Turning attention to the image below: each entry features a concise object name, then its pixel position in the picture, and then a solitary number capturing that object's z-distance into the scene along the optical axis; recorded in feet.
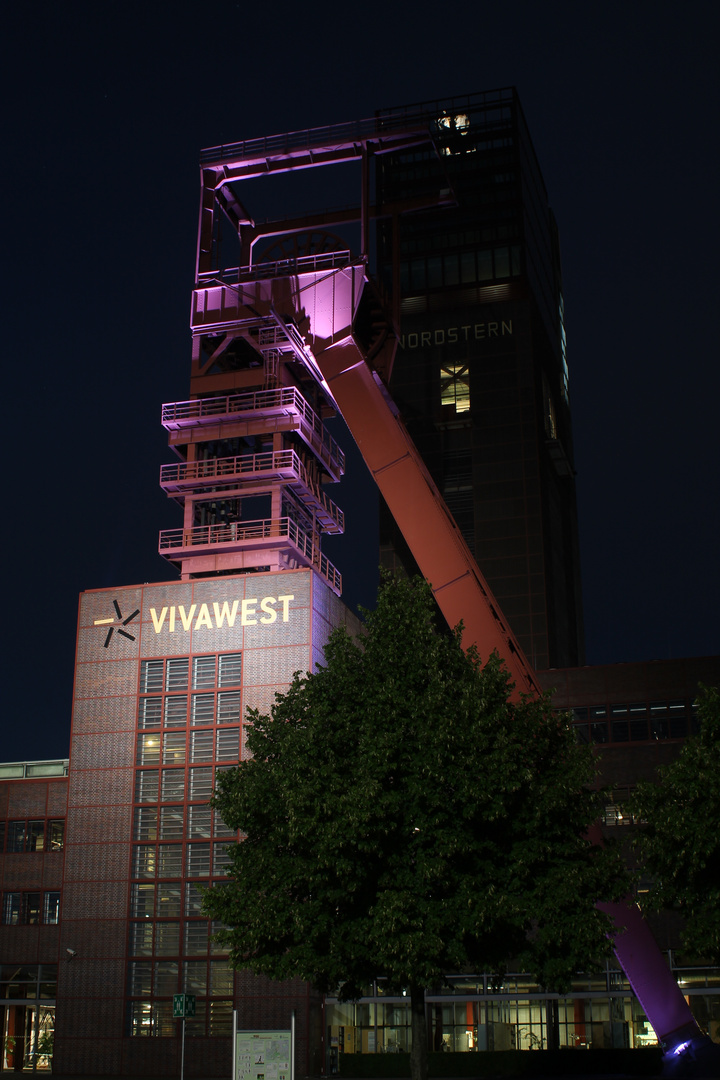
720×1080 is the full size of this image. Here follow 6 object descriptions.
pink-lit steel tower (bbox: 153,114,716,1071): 162.40
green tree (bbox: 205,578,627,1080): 93.56
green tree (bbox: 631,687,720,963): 104.73
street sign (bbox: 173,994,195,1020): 107.45
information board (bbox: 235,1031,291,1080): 92.89
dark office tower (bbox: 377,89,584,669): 297.94
